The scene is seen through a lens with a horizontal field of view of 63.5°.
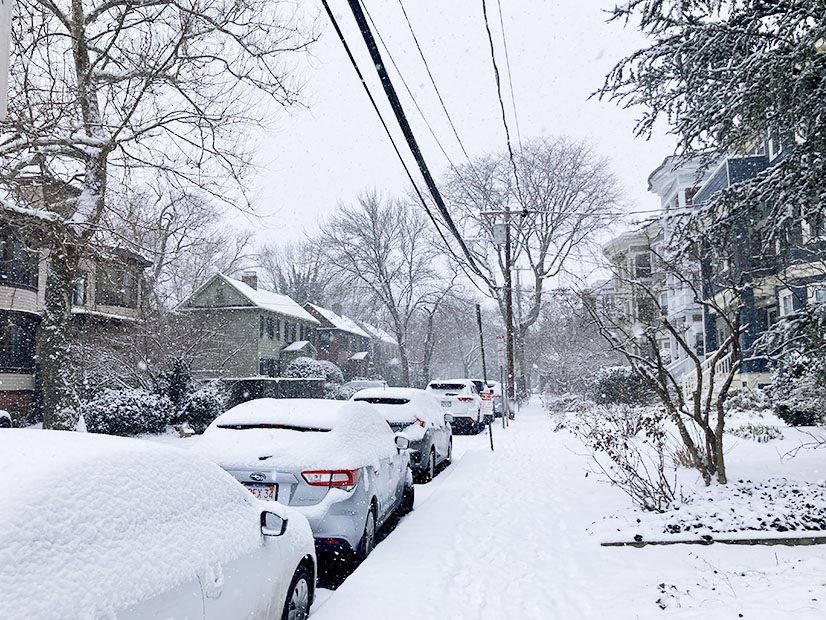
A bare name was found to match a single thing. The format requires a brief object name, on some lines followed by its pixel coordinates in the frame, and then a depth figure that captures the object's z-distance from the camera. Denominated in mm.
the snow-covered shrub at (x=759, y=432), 11078
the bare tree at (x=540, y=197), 37094
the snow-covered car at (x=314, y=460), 5641
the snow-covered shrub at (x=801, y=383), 8492
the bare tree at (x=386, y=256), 44062
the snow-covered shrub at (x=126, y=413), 18125
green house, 39594
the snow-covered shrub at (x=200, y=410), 19656
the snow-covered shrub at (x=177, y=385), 20078
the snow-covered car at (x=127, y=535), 2244
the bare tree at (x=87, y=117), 12117
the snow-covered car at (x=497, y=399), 27500
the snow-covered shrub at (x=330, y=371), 43781
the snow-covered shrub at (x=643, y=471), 7152
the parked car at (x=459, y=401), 19375
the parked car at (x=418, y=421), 10969
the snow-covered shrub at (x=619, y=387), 23781
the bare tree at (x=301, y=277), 62344
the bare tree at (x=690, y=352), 7637
